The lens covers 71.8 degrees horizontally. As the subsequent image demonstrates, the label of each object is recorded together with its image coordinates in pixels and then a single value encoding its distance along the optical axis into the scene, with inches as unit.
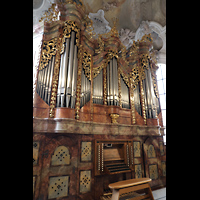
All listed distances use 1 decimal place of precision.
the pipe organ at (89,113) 147.8
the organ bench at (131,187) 132.7
